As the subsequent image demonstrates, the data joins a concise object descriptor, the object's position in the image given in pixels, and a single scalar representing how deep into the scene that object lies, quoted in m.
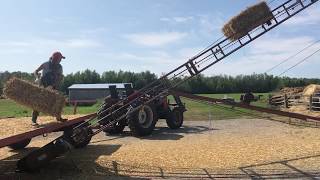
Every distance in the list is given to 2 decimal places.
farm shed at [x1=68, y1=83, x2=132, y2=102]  29.72
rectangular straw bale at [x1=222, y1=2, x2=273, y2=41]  7.16
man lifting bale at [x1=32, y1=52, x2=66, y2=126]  6.91
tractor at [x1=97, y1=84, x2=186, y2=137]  8.52
